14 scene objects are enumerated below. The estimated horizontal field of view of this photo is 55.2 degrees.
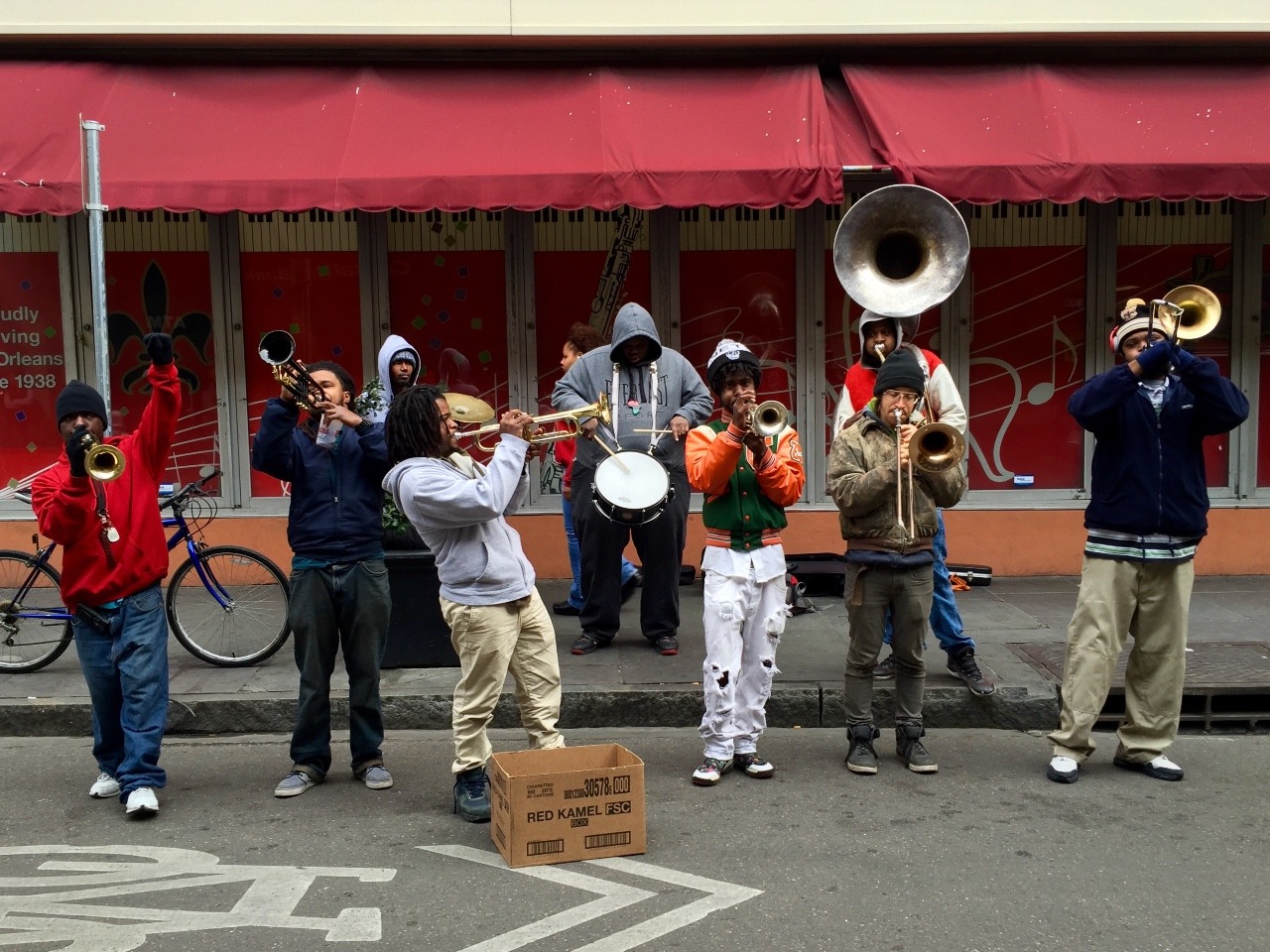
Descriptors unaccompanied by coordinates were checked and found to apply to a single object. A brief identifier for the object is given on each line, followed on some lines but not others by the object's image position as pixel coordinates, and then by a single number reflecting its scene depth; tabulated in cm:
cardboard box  446
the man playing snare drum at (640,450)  707
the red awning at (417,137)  780
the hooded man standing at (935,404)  605
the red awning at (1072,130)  789
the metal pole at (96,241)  612
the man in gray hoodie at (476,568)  476
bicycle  692
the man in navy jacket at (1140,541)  538
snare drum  601
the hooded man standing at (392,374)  672
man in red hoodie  507
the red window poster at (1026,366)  914
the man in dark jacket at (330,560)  529
